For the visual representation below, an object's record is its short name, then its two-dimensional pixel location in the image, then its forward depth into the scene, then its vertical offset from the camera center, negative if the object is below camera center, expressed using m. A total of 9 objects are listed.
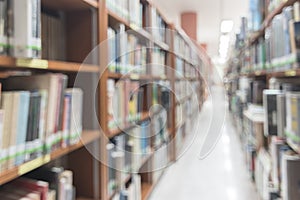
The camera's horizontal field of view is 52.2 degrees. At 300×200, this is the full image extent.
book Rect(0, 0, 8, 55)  0.96 +0.25
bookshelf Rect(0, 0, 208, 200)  1.26 +0.16
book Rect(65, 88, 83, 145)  1.38 -0.04
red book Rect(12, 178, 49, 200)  1.19 -0.32
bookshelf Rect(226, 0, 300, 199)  1.66 +0.02
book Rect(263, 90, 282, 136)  1.91 -0.06
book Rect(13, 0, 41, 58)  0.99 +0.25
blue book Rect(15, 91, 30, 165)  1.02 -0.07
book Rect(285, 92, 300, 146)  1.46 -0.08
